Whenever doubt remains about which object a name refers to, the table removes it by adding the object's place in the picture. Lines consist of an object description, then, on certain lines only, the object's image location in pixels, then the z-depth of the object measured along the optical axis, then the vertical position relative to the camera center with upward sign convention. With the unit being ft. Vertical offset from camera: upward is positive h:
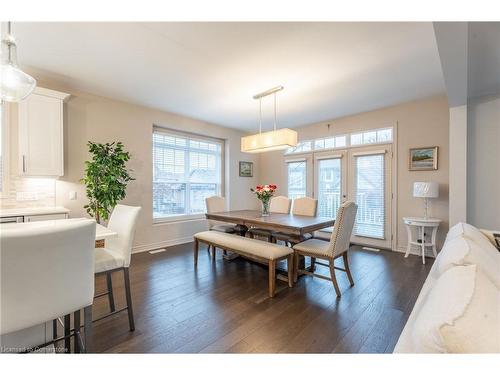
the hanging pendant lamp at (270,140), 10.13 +2.21
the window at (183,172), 14.40 +1.05
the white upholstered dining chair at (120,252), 5.57 -1.74
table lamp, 10.95 -0.20
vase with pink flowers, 11.40 -0.32
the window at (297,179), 17.17 +0.61
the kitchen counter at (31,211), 7.93 -0.88
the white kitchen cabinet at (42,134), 9.09 +2.28
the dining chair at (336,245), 7.70 -2.20
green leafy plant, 10.13 +0.34
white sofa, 2.05 -1.32
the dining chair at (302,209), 10.83 -1.21
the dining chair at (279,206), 13.12 -1.15
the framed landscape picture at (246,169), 18.86 +1.55
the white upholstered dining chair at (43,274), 3.05 -1.31
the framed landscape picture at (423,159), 11.86 +1.48
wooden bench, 7.88 -2.40
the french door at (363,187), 13.43 -0.05
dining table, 8.46 -1.45
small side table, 10.99 -2.24
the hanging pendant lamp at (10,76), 4.89 +2.50
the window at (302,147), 16.87 +2.99
